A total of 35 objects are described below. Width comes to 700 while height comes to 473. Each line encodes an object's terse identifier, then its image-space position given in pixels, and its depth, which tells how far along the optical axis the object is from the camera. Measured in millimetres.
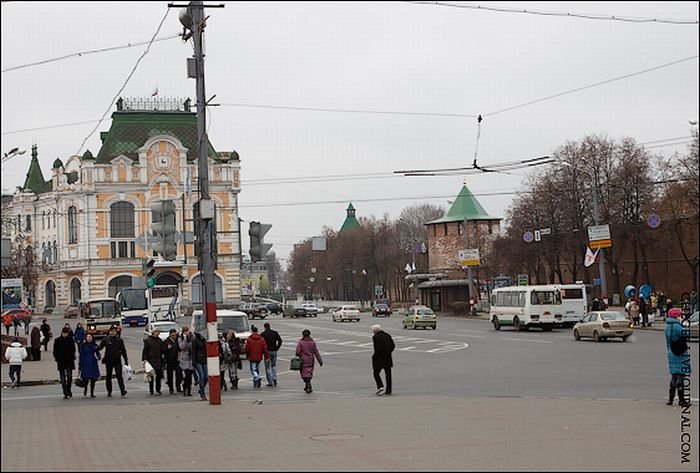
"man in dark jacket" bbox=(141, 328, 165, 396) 24359
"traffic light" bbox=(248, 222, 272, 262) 23047
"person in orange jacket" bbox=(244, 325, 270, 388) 26047
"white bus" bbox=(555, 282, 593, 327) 57625
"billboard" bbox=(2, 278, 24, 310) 43819
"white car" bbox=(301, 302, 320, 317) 94944
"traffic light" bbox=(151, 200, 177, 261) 22359
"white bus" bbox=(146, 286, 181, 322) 70500
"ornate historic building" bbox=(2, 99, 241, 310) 94500
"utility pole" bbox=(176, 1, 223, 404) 19984
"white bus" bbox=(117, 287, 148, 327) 75562
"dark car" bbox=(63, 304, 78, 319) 87881
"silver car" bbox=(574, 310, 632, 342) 42875
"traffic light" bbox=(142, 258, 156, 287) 34344
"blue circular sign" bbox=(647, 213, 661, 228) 52750
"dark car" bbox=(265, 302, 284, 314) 102438
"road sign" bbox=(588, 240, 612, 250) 57066
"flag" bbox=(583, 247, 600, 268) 58925
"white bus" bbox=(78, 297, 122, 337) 61625
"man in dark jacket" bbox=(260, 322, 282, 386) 26720
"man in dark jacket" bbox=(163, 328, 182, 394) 24484
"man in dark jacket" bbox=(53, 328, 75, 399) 23312
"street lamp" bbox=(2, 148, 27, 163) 39312
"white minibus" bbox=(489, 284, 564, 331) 55500
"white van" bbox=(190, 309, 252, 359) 38300
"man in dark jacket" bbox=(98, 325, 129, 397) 23266
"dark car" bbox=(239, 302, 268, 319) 84444
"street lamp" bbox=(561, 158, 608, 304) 56588
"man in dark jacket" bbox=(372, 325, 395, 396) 22812
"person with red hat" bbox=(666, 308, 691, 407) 17453
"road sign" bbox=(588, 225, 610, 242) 56469
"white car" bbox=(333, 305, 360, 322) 78125
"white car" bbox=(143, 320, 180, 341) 42500
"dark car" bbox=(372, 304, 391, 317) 93938
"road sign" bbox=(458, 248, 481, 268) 80062
